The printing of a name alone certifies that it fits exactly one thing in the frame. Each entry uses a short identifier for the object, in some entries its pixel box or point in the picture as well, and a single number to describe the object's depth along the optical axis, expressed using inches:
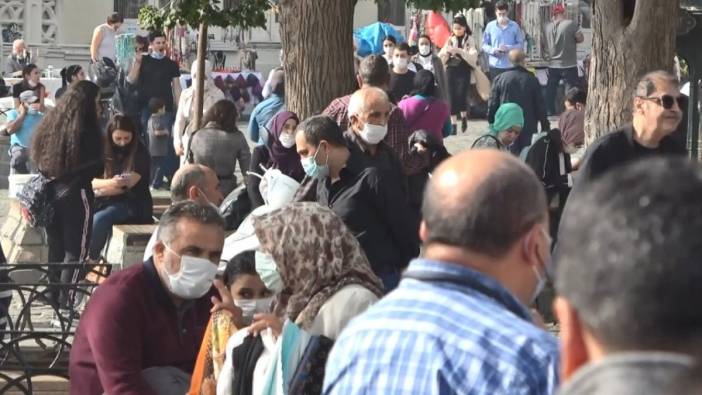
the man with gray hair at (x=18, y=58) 2149.4
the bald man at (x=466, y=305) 230.7
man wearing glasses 547.8
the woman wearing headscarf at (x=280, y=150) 818.8
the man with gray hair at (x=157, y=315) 401.1
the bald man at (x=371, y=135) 673.0
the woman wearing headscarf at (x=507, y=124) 989.8
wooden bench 819.4
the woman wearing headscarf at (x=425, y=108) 982.4
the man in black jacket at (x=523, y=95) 1397.6
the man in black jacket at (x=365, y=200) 586.2
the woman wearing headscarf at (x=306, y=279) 359.3
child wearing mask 393.4
